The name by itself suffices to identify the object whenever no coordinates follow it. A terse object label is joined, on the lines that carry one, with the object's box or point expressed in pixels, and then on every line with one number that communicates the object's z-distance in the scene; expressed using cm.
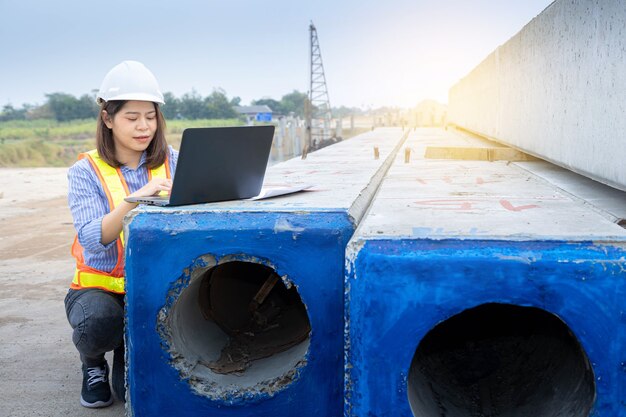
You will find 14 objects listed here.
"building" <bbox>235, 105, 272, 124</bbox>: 7725
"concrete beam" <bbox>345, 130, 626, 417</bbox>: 222
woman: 331
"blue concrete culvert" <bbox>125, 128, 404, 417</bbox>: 269
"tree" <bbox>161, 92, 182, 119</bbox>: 7859
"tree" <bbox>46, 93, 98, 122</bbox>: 7447
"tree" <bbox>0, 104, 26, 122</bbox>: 7772
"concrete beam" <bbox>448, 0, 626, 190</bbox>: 329
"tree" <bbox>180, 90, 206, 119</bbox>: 8027
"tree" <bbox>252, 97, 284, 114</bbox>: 10475
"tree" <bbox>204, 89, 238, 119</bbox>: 7862
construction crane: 4309
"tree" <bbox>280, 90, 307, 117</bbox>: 10531
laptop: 279
